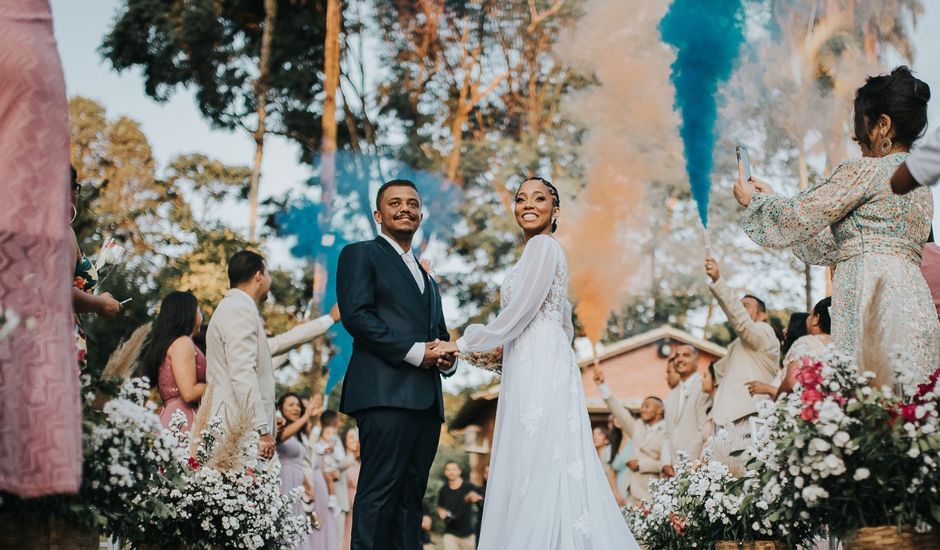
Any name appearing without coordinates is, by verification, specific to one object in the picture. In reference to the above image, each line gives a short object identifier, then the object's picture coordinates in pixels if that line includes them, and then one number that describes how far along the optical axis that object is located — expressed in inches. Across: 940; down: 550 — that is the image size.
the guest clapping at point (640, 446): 511.2
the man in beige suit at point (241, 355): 315.6
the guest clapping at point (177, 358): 326.0
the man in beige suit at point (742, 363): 393.1
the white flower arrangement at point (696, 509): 274.5
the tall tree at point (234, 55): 1136.2
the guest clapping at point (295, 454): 423.8
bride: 259.8
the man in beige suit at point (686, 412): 449.4
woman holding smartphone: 215.2
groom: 260.5
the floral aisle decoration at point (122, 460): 191.6
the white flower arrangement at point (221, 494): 266.7
